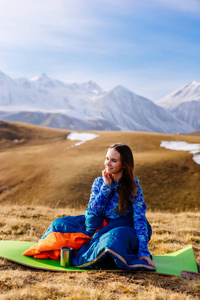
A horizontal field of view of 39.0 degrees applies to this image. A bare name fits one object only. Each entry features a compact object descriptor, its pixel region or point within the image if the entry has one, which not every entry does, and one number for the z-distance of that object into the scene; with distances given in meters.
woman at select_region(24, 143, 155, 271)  3.59
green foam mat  3.72
